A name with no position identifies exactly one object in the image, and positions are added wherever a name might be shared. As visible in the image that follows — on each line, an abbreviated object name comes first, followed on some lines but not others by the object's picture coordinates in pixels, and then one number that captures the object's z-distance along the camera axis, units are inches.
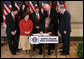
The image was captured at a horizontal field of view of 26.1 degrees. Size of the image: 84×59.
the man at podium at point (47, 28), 234.1
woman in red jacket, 237.8
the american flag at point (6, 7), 305.5
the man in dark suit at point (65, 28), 227.9
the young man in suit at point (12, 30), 236.5
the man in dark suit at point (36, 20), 247.9
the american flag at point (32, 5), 306.7
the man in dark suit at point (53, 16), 248.8
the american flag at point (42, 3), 303.7
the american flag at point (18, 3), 305.7
